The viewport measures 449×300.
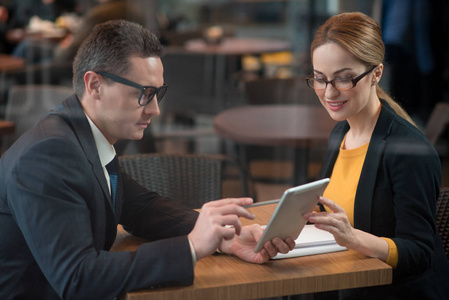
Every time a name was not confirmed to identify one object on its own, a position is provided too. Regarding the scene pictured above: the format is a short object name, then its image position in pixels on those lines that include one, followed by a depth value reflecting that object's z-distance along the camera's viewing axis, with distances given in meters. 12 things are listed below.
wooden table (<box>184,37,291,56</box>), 4.84
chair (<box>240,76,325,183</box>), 3.38
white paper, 1.58
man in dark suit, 1.33
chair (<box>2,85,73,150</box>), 2.77
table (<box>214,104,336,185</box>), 2.82
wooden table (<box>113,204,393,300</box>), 1.38
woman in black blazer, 1.66
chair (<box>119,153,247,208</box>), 2.26
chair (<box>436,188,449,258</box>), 2.07
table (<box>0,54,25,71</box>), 3.32
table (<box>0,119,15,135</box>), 2.79
